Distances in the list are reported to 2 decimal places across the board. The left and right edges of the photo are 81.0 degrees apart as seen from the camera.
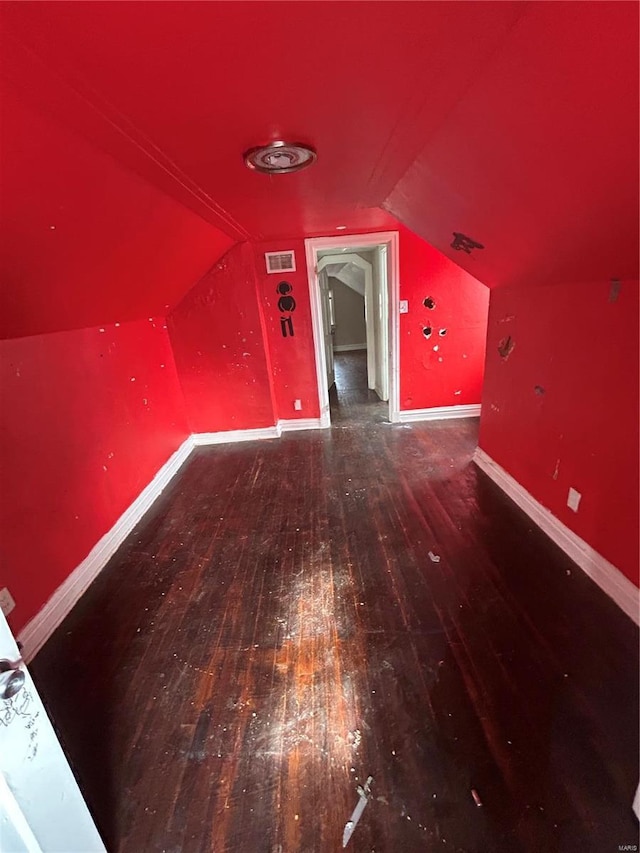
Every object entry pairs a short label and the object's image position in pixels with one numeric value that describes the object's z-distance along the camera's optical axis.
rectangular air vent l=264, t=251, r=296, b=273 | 3.49
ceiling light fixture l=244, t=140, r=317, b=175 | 1.39
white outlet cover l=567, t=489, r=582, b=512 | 1.90
